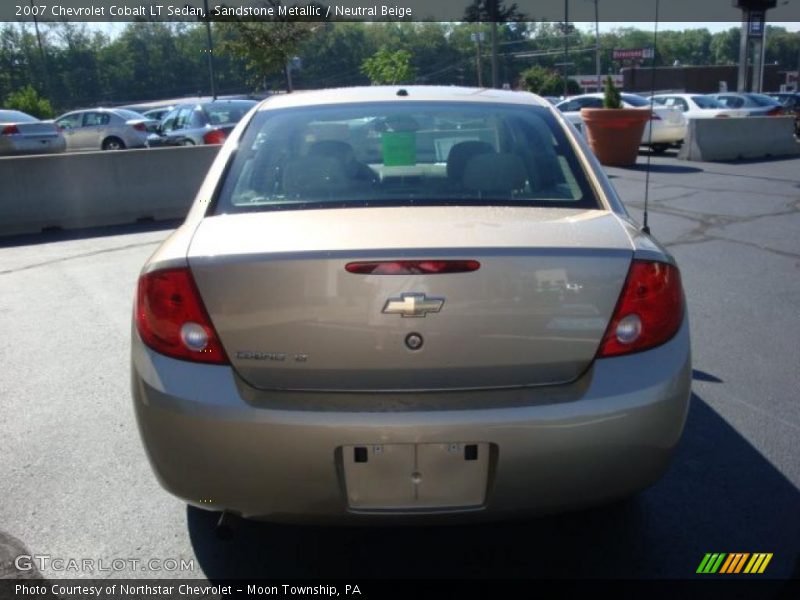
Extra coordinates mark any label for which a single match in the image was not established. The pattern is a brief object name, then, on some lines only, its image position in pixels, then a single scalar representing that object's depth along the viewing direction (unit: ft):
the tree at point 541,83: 135.95
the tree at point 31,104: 123.13
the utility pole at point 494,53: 67.39
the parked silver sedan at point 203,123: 52.99
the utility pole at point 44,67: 160.99
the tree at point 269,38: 81.35
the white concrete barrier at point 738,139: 55.31
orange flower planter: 52.11
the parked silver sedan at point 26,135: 64.95
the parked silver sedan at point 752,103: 68.59
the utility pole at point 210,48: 87.15
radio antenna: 9.71
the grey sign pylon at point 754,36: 82.79
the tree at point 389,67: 107.14
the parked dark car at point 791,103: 78.31
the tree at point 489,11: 52.90
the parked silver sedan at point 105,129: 79.66
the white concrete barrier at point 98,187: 33.94
